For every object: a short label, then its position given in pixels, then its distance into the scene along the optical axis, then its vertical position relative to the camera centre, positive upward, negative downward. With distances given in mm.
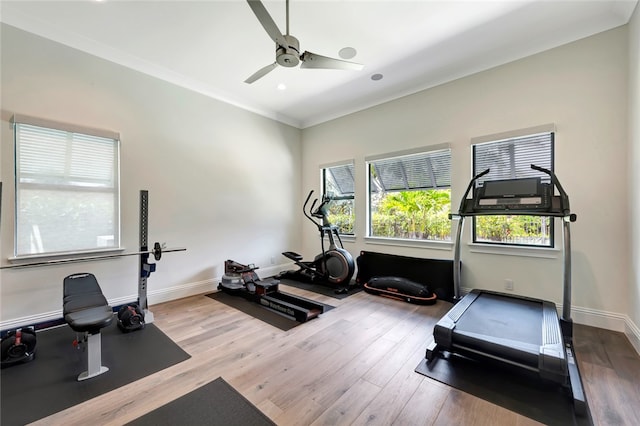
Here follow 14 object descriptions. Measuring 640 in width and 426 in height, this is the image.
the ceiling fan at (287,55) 2095 +1493
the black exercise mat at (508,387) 1696 -1267
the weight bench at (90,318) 1997 -806
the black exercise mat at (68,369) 1788 -1281
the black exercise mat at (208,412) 1631 -1279
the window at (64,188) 2875 +298
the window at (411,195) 4172 +327
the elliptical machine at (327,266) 4344 -905
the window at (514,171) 3332 +584
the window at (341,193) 5389 +458
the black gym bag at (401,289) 3715 -1117
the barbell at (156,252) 3137 -454
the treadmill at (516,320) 1906 -981
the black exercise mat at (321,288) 4176 -1262
